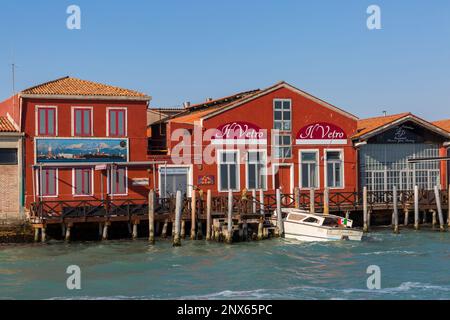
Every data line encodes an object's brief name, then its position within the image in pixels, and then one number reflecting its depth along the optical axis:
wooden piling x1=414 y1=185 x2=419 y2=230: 37.13
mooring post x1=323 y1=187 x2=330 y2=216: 35.59
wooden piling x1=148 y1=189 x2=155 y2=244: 32.19
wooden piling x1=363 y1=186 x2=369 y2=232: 36.22
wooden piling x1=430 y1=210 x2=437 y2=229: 38.69
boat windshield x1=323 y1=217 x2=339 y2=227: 32.66
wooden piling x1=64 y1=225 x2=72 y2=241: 32.50
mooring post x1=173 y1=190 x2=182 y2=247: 31.42
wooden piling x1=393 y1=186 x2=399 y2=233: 36.06
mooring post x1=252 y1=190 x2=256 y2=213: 34.44
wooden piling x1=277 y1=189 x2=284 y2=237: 33.25
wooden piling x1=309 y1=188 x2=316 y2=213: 35.28
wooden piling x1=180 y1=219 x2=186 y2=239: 33.83
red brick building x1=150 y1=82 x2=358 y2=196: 37.28
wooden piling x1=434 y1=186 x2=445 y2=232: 37.12
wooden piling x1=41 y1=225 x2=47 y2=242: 32.12
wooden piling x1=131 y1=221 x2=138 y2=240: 33.34
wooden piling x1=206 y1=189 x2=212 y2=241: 33.13
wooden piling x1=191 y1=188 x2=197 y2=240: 33.16
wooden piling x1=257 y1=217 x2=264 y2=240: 33.03
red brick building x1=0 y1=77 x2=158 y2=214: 34.94
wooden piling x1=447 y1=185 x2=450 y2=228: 38.28
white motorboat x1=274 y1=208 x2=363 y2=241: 32.16
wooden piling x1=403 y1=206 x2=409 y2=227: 38.59
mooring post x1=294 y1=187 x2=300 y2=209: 35.94
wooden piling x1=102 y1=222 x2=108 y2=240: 33.03
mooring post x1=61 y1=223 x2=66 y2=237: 32.66
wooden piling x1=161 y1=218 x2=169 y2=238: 34.06
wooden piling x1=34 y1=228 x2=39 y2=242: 32.28
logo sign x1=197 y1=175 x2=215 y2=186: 37.28
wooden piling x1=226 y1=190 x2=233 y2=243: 31.98
